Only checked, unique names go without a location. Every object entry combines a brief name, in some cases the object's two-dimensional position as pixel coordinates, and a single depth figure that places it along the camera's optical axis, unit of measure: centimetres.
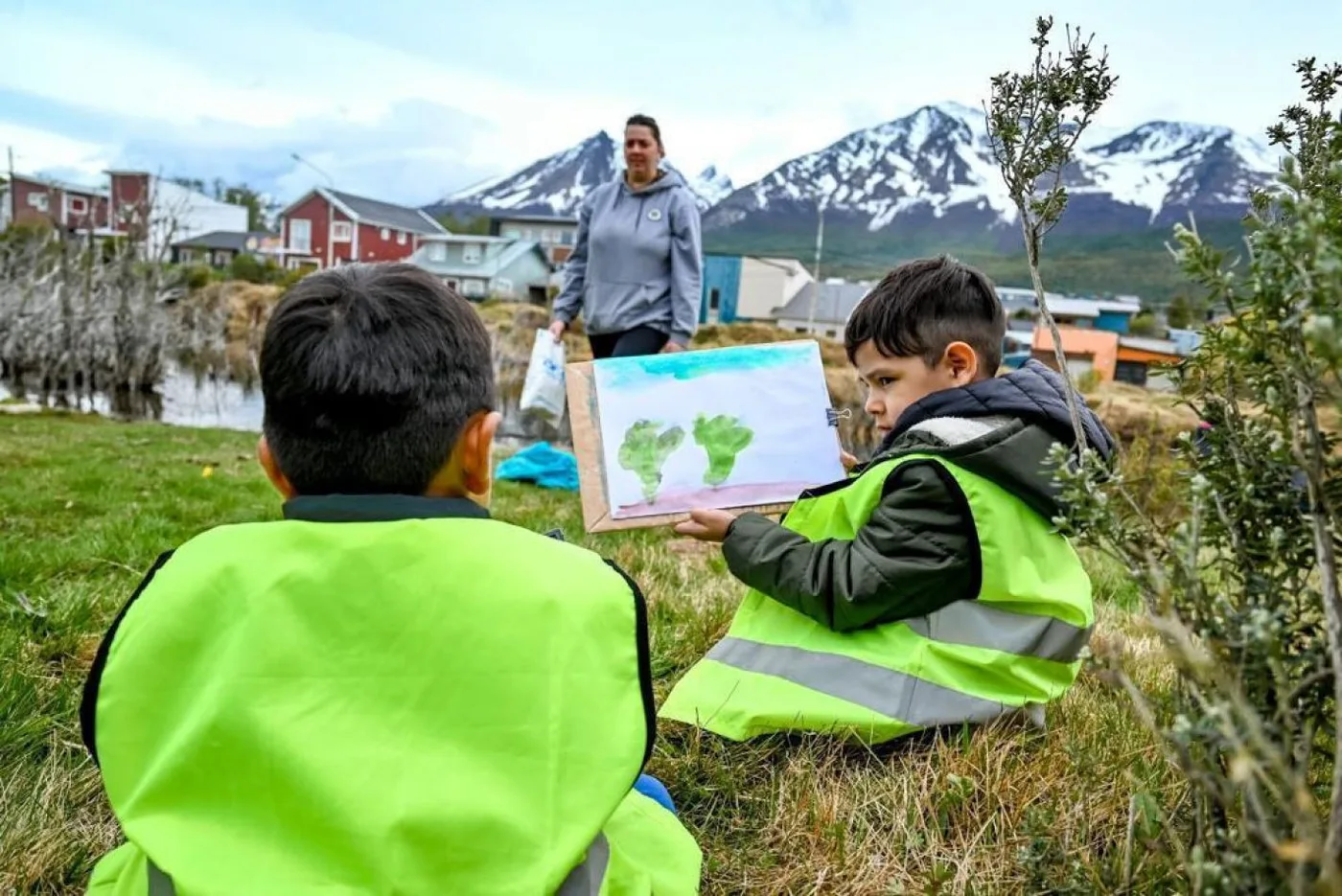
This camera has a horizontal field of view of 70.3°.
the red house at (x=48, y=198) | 5175
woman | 523
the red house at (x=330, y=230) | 5309
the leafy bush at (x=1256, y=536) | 109
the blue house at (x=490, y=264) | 4759
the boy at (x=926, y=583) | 213
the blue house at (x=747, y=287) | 5312
